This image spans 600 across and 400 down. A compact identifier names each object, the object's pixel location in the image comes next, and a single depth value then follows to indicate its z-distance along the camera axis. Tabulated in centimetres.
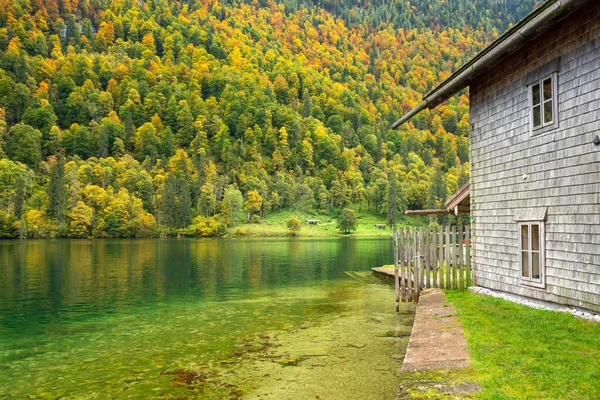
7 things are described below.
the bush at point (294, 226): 12996
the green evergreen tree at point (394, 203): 14725
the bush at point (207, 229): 13250
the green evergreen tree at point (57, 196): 12562
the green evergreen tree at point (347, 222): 12875
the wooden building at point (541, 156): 1110
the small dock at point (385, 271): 2959
